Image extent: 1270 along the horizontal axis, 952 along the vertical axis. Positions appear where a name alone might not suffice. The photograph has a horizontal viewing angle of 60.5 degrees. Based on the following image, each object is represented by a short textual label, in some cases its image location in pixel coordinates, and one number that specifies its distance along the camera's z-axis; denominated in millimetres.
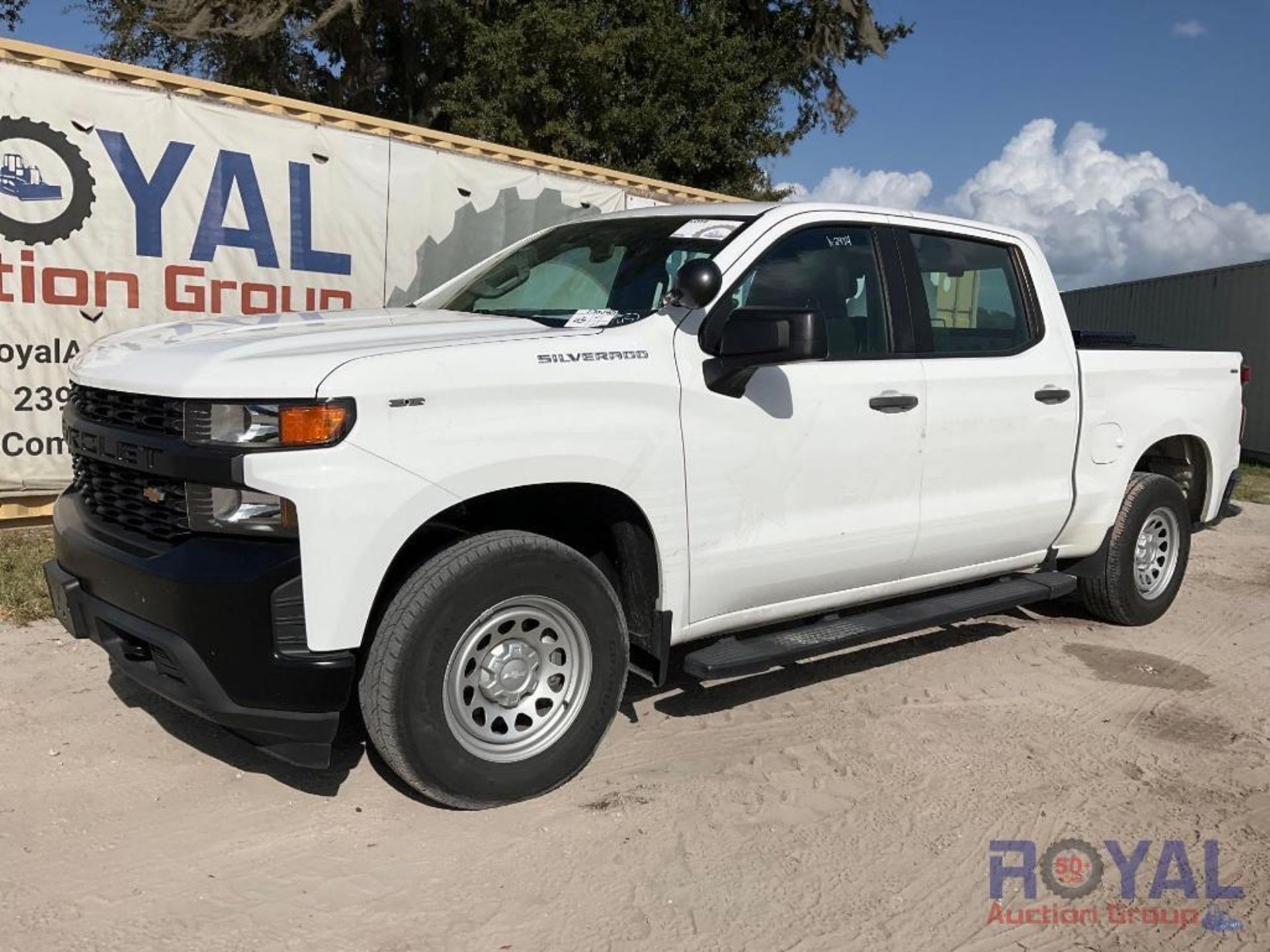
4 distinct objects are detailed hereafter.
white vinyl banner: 6617
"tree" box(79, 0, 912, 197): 16797
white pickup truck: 2934
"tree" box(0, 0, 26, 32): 18203
